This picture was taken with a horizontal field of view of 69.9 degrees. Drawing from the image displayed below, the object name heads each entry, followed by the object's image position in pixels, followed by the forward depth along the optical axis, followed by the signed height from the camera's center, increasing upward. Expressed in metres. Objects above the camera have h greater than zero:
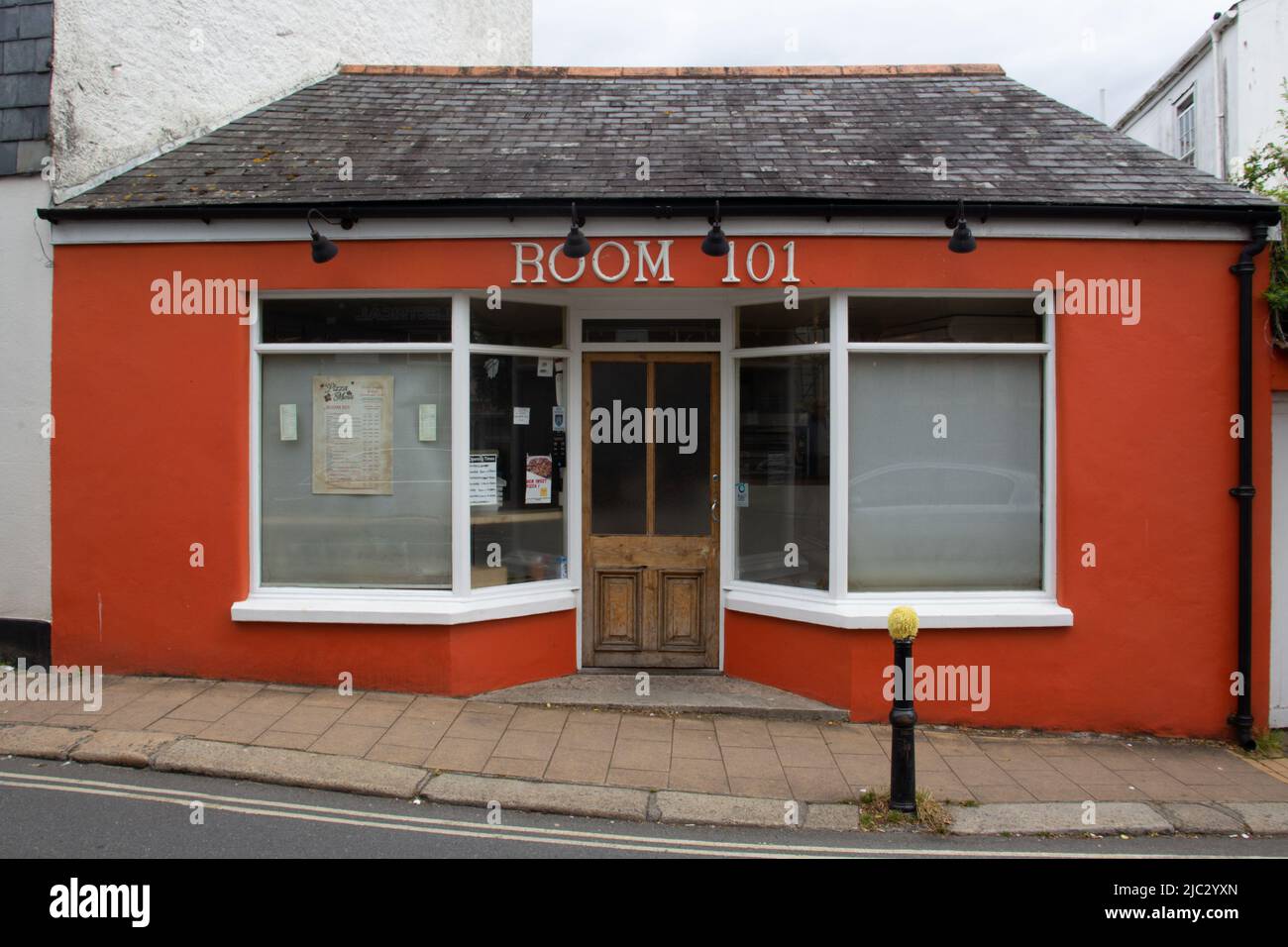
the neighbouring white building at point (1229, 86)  13.04 +6.07
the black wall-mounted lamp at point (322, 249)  6.78 +1.69
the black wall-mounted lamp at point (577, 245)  6.71 +1.70
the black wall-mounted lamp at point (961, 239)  6.63 +1.73
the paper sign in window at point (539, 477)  7.84 +0.00
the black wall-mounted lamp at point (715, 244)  6.72 +1.71
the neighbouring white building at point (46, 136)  7.33 +2.80
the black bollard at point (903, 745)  5.28 -1.53
